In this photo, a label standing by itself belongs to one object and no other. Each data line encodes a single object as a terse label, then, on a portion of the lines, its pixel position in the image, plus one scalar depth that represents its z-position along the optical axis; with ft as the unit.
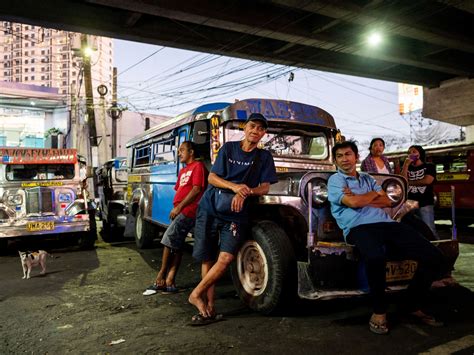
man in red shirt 14.02
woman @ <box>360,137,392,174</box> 17.22
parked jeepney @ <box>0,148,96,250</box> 23.80
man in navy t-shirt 11.03
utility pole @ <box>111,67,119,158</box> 64.44
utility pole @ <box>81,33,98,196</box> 50.75
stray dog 17.64
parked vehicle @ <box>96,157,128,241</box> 32.42
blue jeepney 10.43
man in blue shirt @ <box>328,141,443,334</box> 10.07
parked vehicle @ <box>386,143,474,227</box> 32.89
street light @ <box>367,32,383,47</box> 31.29
